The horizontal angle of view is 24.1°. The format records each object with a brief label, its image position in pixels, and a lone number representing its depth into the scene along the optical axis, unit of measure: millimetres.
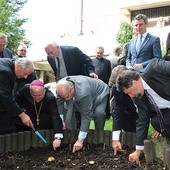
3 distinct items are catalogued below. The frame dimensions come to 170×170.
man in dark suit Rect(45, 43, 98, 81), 5789
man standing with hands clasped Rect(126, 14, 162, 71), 5471
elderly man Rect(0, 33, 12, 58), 6211
